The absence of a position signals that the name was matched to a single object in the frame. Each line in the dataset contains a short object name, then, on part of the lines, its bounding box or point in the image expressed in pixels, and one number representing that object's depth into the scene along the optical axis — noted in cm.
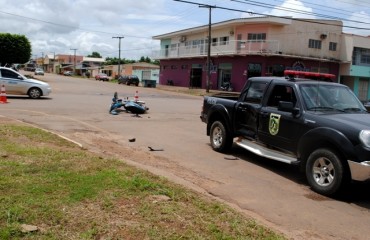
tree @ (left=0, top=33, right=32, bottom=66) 5256
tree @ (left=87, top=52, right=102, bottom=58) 19092
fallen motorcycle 1719
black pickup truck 632
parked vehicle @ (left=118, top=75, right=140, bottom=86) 6206
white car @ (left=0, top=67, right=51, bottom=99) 2145
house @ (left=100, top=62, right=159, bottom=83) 7675
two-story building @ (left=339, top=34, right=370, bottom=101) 4719
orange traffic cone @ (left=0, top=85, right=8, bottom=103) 1880
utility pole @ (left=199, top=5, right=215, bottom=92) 4364
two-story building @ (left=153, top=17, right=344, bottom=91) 4281
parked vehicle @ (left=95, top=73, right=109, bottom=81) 7926
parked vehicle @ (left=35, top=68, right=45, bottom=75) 8665
